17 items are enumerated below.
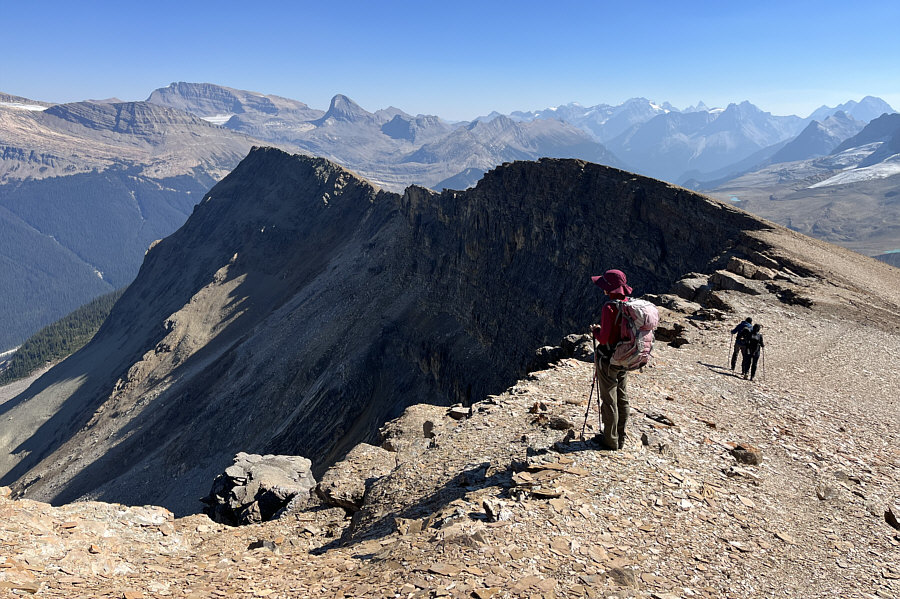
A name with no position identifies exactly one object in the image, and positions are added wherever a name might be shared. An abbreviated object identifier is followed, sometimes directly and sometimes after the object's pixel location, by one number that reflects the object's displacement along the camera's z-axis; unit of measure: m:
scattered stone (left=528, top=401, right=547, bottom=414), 14.11
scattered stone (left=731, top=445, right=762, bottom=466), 11.88
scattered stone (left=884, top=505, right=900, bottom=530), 10.25
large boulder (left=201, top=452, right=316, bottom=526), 16.70
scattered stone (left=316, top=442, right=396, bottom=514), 13.37
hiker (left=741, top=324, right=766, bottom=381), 18.09
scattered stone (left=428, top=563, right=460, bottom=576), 7.62
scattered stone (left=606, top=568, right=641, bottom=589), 7.64
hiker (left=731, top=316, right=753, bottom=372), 18.52
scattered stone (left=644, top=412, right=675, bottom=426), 13.04
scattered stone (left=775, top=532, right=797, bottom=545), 9.32
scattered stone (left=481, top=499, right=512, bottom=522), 8.86
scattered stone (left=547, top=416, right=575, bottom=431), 12.64
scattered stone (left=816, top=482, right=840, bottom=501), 11.09
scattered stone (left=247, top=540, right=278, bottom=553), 10.83
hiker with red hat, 10.69
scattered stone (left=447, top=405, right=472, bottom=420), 16.50
